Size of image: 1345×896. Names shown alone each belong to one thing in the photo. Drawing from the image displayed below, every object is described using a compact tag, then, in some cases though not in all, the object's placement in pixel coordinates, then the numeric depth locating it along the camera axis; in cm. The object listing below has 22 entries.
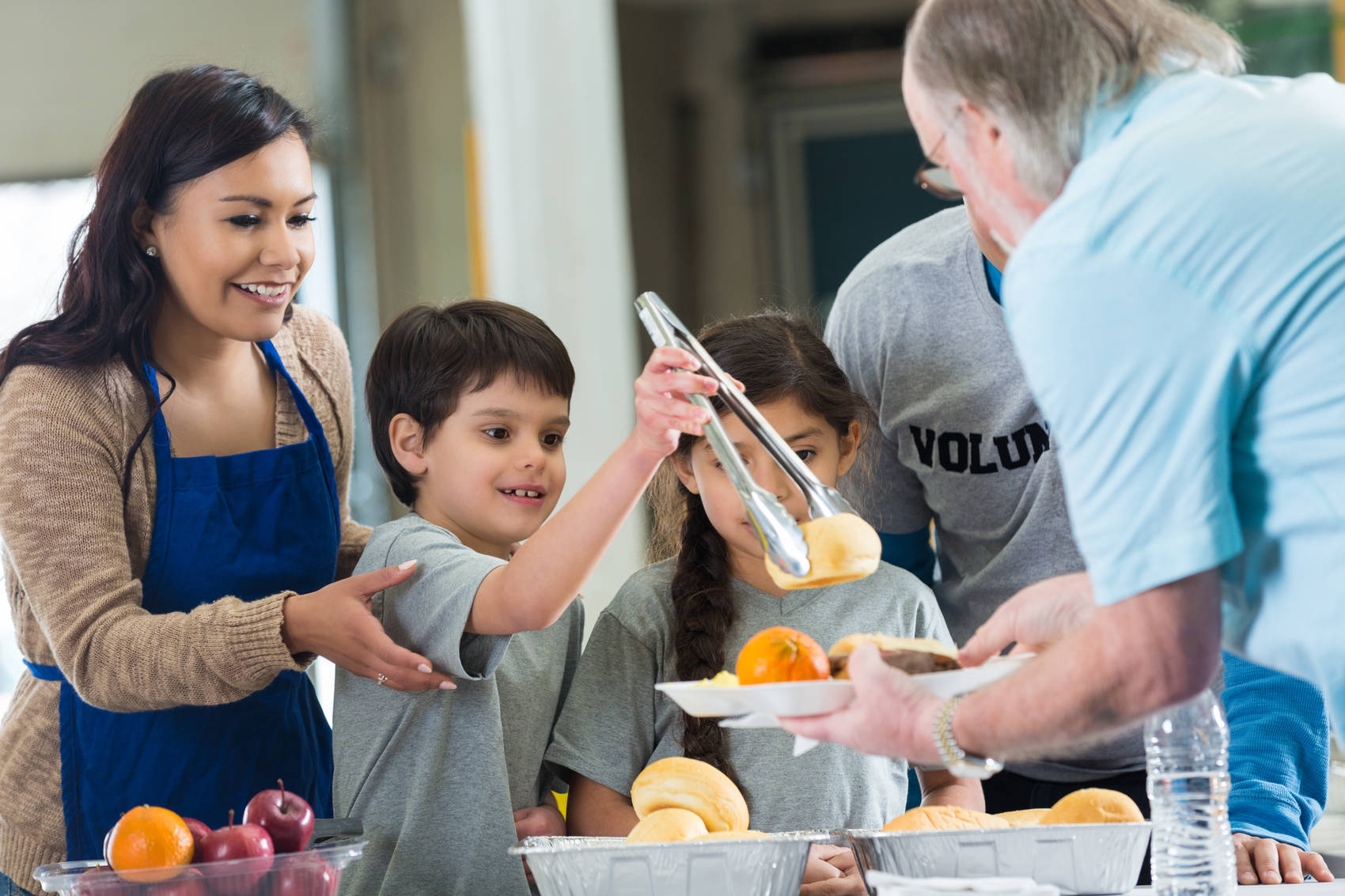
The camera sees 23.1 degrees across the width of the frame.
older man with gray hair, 275
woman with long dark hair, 340
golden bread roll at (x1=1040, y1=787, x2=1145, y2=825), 307
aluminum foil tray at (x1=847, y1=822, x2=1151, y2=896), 297
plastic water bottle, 299
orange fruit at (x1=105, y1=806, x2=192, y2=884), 291
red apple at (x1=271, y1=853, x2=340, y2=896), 292
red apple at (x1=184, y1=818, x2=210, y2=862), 295
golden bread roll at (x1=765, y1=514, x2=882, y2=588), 301
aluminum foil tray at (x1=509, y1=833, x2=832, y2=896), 296
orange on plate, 300
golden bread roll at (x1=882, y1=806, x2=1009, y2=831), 307
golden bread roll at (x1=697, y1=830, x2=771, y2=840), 299
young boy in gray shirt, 329
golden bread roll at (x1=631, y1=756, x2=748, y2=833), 310
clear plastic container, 290
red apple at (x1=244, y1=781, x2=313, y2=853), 300
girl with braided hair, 351
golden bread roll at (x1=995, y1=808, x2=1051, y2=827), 311
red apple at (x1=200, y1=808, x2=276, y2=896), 290
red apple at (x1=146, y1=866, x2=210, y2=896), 289
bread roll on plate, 296
